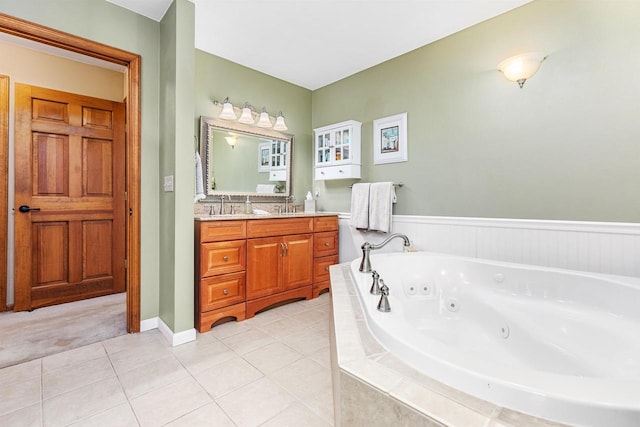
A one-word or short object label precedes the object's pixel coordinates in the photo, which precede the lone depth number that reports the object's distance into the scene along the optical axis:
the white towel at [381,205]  2.76
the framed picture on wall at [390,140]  2.81
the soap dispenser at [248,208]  2.98
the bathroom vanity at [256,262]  2.18
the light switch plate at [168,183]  2.05
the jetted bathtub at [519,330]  0.71
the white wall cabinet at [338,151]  3.09
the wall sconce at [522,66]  1.97
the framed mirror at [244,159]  2.79
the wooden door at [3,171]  2.44
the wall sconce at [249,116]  2.78
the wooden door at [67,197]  2.53
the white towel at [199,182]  2.49
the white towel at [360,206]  2.92
